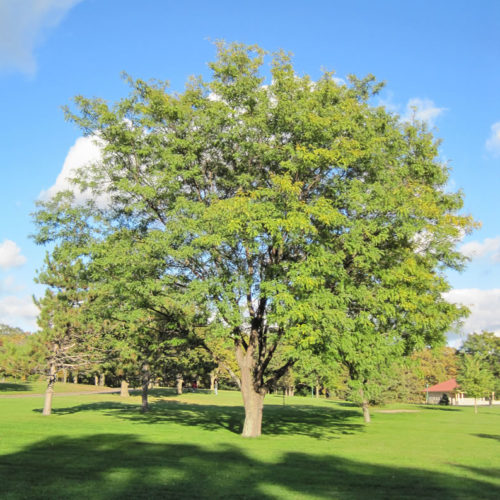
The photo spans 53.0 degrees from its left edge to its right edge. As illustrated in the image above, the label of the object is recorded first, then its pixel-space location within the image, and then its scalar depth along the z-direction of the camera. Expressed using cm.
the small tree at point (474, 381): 5997
